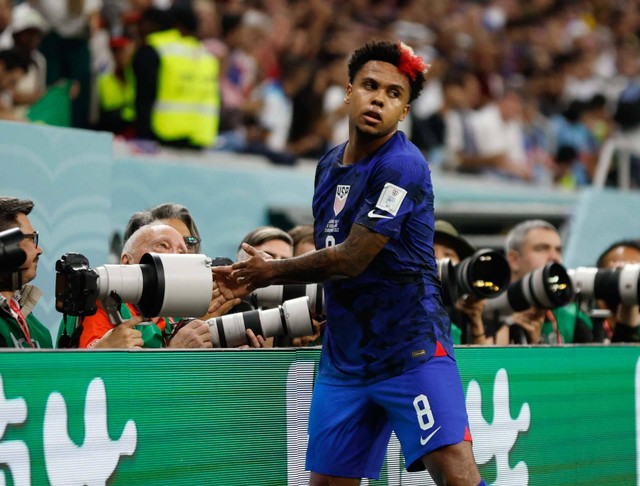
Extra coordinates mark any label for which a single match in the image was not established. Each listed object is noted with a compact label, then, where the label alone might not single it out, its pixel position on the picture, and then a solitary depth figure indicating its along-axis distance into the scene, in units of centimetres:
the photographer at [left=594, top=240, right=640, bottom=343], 1263
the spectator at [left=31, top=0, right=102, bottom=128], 1691
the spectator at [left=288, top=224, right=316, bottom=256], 1222
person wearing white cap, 1576
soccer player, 768
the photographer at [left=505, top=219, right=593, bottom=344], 1301
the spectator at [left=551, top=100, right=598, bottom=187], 2864
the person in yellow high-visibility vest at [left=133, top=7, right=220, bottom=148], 1758
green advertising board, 720
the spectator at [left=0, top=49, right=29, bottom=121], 1500
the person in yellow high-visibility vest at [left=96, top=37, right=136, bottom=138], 1761
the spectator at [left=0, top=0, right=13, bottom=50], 1546
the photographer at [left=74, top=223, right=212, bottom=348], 810
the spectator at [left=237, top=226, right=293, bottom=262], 1112
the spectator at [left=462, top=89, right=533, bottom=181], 2561
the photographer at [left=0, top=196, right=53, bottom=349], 819
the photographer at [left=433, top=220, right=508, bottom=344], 1141
